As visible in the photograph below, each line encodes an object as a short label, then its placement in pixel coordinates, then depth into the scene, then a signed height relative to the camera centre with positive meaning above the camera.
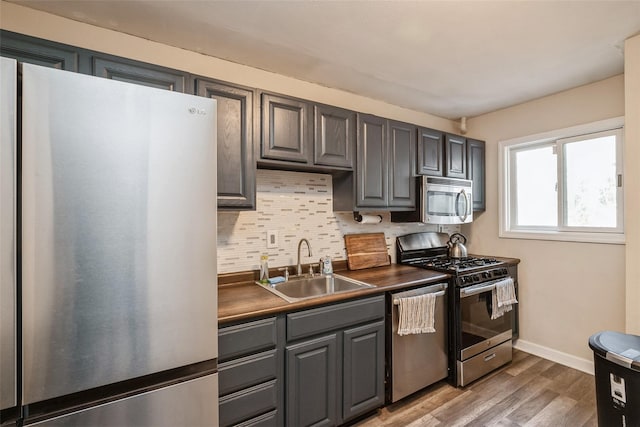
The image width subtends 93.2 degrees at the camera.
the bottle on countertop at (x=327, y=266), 2.29 -0.38
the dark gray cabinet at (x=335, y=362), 1.65 -0.86
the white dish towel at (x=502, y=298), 2.52 -0.70
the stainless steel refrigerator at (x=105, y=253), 0.91 -0.12
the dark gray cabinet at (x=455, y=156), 2.85 +0.57
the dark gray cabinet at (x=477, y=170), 3.07 +0.47
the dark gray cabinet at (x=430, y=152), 2.65 +0.58
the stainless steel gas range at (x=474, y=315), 2.31 -0.81
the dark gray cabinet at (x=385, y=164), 2.30 +0.42
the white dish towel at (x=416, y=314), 2.02 -0.67
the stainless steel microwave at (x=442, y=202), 2.60 +0.12
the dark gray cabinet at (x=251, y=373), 1.44 -0.78
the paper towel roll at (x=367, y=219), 2.57 -0.02
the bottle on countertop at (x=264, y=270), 2.11 -0.37
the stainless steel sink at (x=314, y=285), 2.12 -0.50
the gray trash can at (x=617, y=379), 1.34 -0.76
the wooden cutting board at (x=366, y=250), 2.59 -0.30
